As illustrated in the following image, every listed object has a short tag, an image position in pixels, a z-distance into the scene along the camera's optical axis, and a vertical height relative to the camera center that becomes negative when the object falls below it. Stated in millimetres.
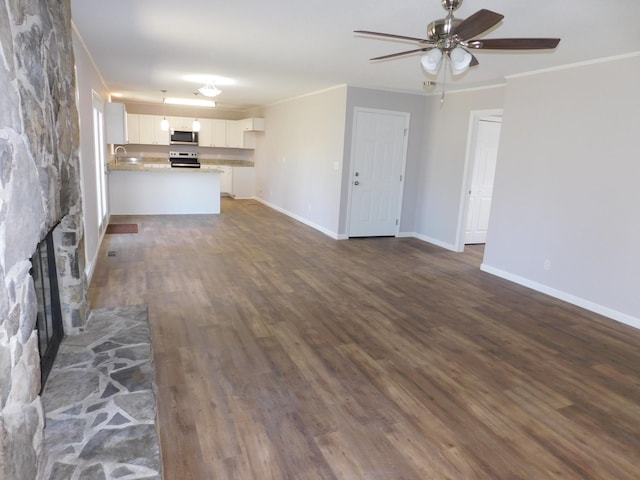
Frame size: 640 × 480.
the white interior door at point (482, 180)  6596 -247
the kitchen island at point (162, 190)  7910 -823
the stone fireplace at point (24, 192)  1224 -186
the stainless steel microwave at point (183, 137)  10672 +291
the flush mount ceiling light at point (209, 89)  6477 +940
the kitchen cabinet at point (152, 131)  10435 +393
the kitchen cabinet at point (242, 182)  11086 -788
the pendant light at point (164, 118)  9507 +719
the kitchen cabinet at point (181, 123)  10844 +656
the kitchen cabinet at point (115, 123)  7023 +371
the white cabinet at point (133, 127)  10273 +460
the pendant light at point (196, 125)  9338 +537
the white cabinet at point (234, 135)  11266 +447
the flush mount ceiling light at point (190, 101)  9695 +1129
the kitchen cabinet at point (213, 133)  11031 +463
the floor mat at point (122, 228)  6574 -1315
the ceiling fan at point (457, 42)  2400 +734
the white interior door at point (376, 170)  6715 -180
